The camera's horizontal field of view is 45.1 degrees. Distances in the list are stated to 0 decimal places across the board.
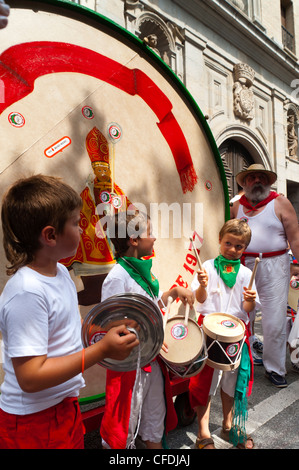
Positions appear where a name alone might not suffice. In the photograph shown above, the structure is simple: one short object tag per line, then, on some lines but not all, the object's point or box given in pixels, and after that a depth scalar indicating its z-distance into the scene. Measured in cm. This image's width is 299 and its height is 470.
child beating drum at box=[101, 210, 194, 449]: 151
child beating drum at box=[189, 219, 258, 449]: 191
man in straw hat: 285
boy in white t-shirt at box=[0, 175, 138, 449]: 93
